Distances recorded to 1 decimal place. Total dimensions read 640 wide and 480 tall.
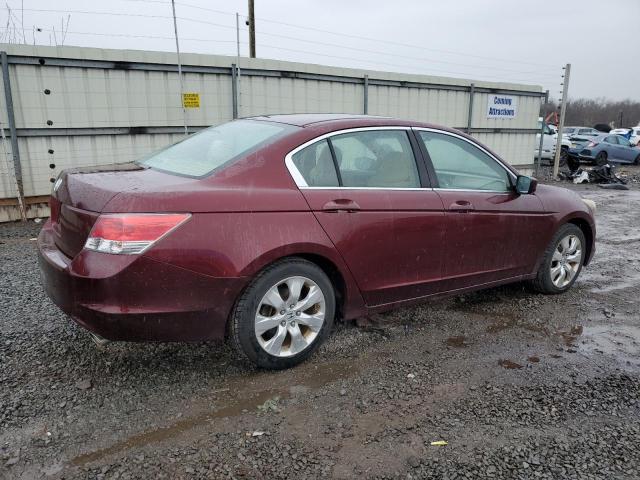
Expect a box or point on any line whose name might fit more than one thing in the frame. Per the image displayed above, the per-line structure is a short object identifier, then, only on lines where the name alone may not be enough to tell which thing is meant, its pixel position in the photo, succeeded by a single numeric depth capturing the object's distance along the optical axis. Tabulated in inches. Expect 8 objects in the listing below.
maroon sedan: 107.0
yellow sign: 348.8
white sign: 550.3
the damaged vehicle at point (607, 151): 773.9
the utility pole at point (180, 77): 317.1
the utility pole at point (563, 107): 589.3
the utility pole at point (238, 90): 365.6
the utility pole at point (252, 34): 708.7
